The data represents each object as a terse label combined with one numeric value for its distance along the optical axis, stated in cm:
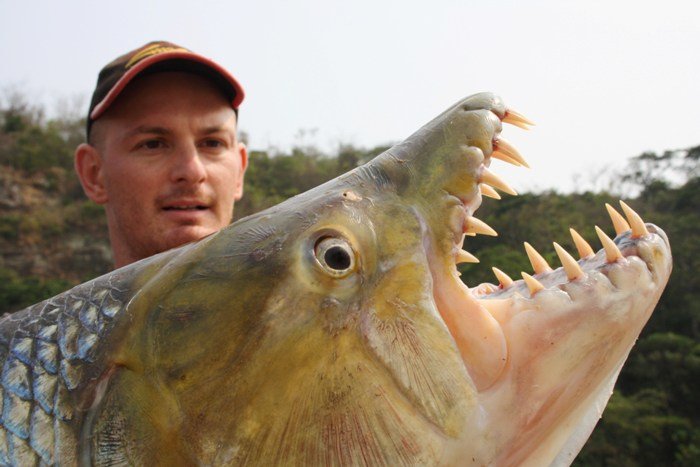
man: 110
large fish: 69
